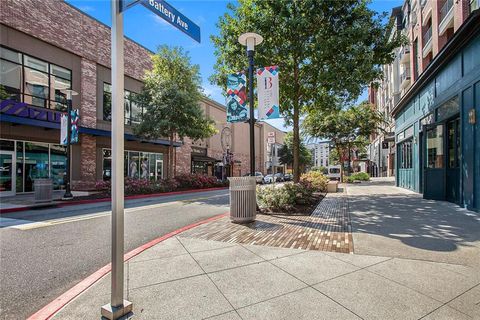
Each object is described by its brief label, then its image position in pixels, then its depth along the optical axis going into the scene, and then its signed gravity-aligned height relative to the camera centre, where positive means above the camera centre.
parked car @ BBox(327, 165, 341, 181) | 41.12 -1.29
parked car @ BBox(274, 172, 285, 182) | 47.78 -2.56
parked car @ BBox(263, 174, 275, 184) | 42.24 -2.51
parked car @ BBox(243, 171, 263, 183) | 38.03 -2.00
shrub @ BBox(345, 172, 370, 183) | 33.16 -1.78
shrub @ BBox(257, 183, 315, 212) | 9.81 -1.20
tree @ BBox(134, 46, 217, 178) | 20.80 +4.46
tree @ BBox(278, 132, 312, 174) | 65.00 +2.37
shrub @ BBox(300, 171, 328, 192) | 18.17 -1.17
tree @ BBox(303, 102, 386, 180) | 32.84 +4.10
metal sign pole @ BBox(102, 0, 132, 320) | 3.03 -0.06
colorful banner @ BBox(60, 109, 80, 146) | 15.10 +1.85
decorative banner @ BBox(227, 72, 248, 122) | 8.84 +1.90
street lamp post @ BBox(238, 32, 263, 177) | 8.45 +3.09
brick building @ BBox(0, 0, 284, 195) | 16.91 +4.73
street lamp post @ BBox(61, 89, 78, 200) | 15.00 +1.49
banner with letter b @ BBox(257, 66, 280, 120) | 8.80 +2.05
